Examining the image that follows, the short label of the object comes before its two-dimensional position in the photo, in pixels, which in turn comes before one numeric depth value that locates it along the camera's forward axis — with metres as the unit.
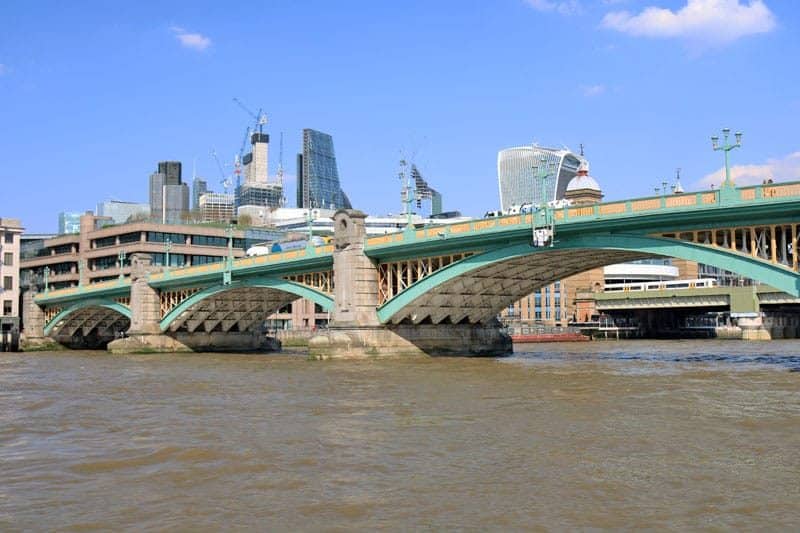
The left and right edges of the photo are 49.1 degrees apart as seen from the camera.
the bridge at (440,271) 41.34
